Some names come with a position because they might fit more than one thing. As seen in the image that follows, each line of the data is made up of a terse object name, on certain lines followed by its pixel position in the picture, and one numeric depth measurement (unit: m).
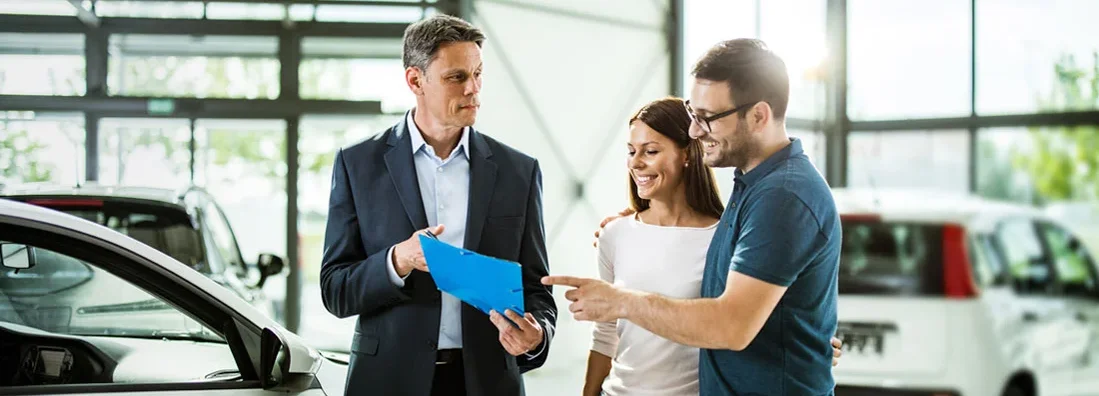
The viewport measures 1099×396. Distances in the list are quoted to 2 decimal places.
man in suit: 2.36
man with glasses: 1.92
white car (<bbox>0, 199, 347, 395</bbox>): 2.23
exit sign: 8.79
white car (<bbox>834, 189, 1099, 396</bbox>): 4.91
